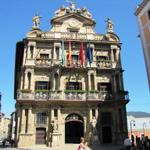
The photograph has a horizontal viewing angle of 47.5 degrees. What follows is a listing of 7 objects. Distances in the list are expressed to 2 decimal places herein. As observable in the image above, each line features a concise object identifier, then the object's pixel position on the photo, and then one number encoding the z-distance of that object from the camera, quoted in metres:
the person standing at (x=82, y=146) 8.23
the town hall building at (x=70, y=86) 19.54
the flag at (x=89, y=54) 21.39
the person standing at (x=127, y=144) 12.90
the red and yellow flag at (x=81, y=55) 21.10
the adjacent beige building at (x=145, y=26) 16.84
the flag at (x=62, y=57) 20.95
